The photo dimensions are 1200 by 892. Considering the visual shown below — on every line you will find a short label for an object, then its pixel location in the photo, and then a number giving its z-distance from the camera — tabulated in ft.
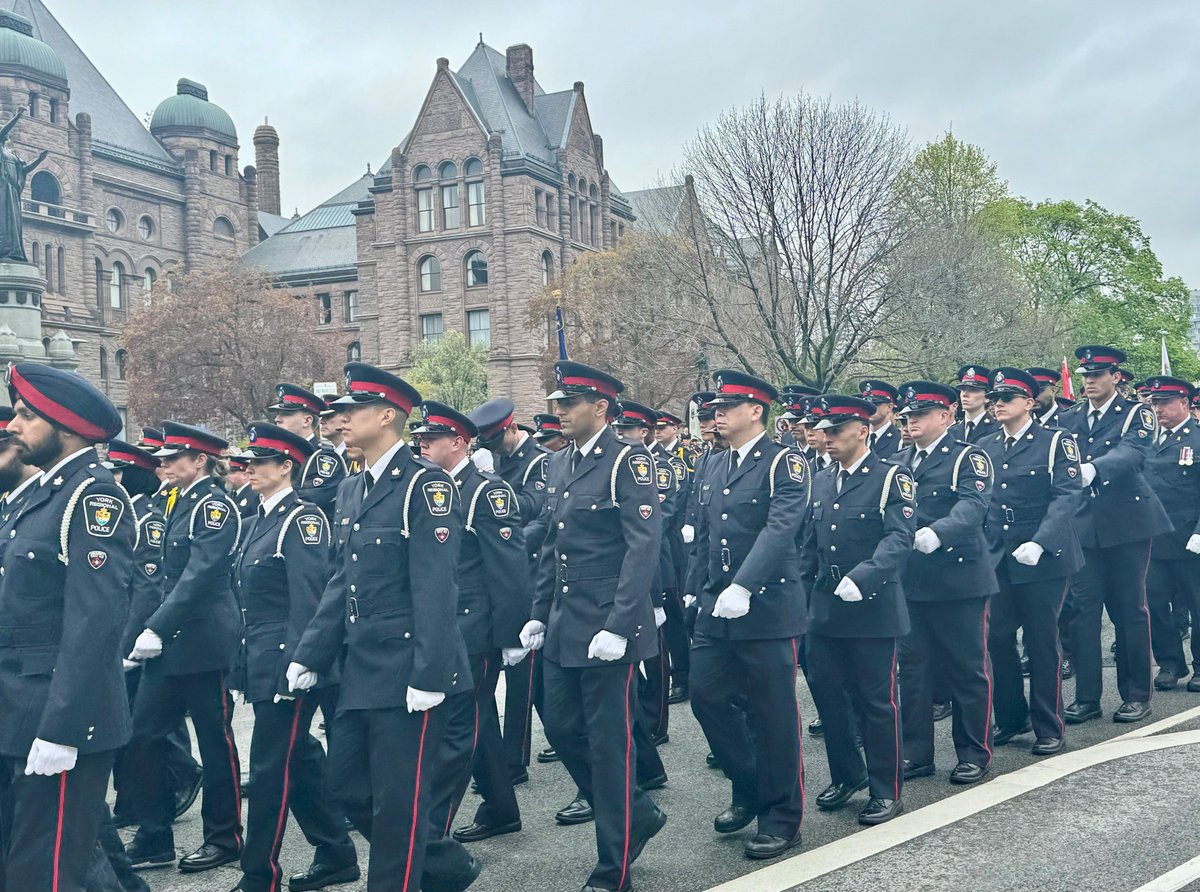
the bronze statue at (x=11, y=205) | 90.02
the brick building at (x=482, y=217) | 199.72
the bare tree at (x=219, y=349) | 147.33
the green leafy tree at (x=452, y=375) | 166.50
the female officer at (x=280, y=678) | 17.67
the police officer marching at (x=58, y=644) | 13.69
